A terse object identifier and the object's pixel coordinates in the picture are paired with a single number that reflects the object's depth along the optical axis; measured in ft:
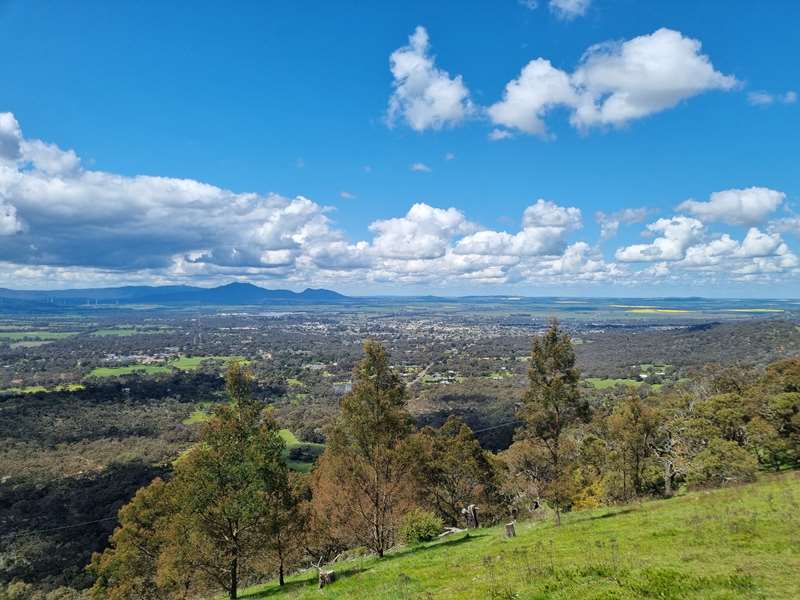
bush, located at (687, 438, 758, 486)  118.52
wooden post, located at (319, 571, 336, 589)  63.26
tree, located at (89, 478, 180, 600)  115.96
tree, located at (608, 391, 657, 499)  136.56
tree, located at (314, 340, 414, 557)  83.66
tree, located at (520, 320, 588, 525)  84.94
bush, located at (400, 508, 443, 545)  97.86
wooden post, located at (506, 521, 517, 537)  78.06
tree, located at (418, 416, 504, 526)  153.38
